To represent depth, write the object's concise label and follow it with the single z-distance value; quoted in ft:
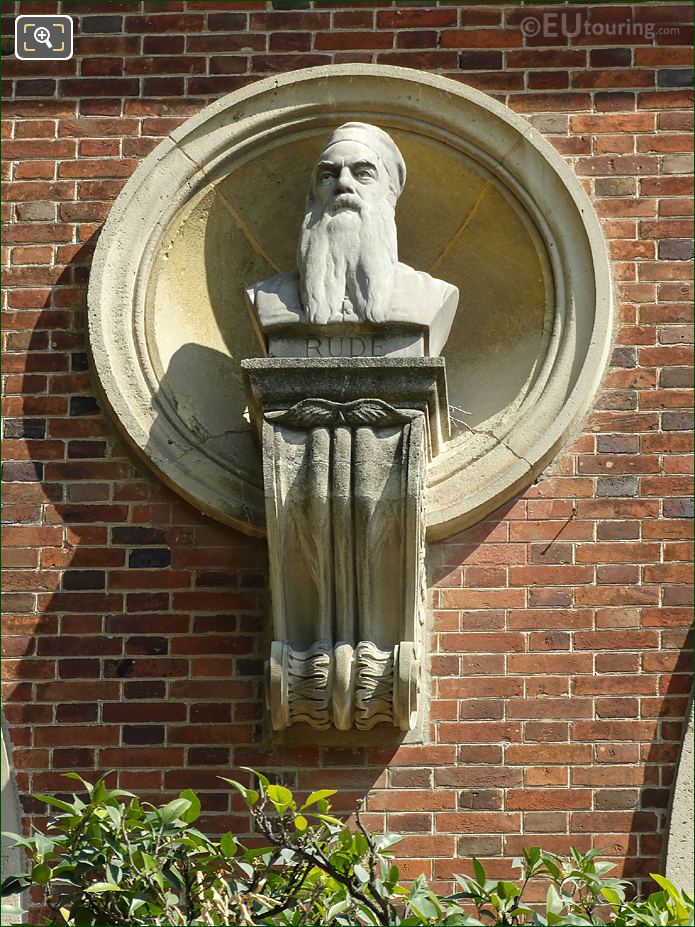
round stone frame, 39.47
